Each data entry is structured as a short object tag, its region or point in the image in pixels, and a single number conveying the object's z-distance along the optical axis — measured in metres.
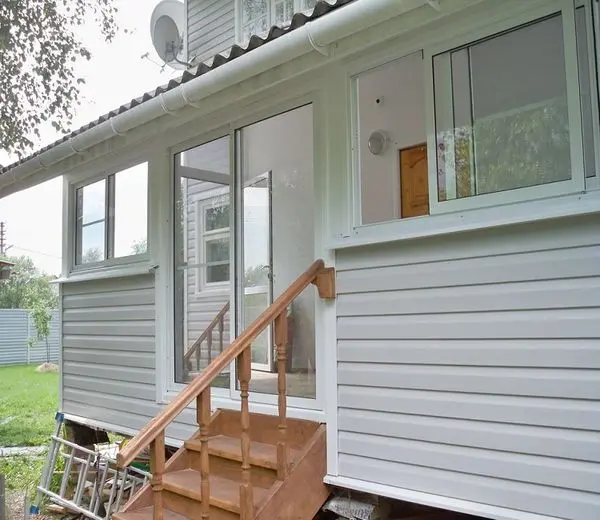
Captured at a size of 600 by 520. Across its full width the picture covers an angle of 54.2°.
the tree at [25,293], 28.77
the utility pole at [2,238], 37.00
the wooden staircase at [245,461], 2.65
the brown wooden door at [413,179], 4.39
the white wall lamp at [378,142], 4.74
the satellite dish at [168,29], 8.90
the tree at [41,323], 20.70
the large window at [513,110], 2.29
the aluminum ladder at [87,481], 4.94
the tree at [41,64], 8.48
